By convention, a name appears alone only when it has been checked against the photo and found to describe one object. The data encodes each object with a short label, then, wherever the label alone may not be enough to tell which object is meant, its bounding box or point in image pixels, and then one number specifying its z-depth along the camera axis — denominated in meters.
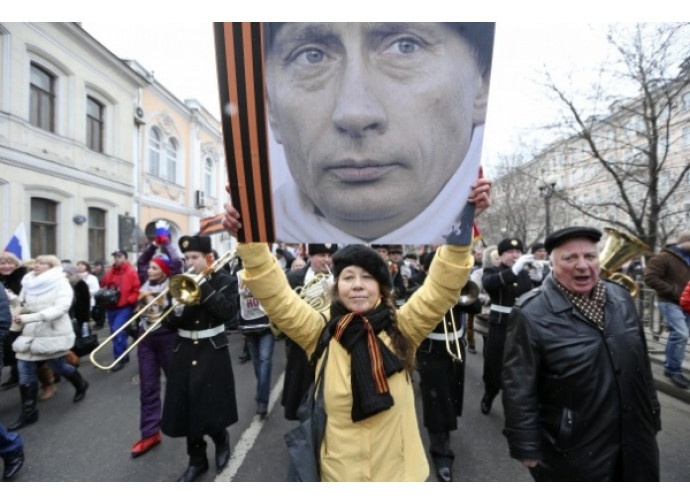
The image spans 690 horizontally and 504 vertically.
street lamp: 11.63
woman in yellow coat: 1.88
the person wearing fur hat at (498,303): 4.39
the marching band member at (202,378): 3.19
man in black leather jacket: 1.92
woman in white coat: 4.37
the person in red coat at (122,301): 6.52
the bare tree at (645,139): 7.75
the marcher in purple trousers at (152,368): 3.75
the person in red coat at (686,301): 4.09
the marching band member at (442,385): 3.32
